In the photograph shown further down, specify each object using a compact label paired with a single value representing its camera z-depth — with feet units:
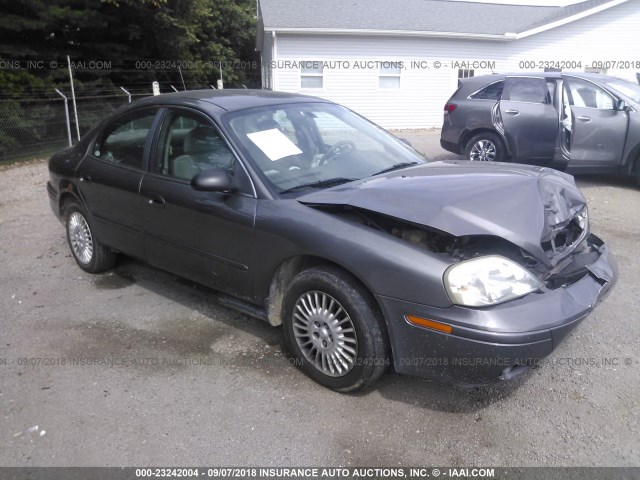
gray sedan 8.93
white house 56.08
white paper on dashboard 11.95
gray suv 26.11
